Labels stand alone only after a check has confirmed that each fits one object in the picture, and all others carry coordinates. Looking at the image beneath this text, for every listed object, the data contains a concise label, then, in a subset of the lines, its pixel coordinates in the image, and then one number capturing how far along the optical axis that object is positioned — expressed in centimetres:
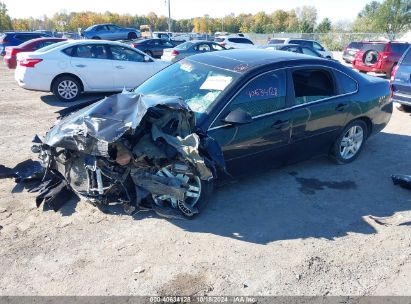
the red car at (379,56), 1491
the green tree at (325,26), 6295
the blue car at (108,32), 3003
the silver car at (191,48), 1698
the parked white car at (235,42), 2411
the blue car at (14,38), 2034
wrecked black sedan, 353
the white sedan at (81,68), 909
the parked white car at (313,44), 1891
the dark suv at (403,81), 824
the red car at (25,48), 1290
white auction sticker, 414
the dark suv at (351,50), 1688
